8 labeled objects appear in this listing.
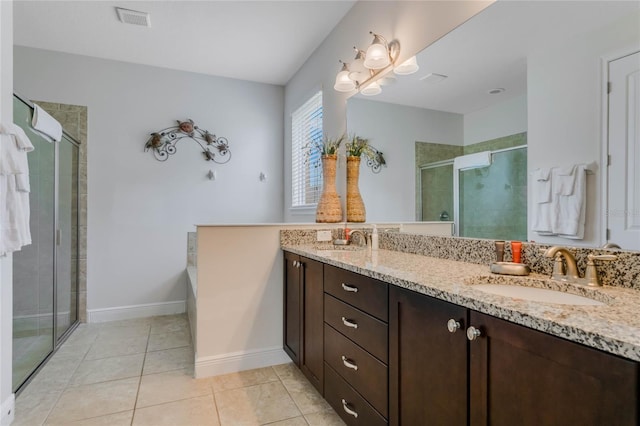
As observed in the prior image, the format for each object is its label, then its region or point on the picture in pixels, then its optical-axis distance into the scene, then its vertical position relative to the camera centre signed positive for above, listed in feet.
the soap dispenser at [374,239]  7.06 -0.59
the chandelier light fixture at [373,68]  6.93 +3.30
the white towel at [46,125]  7.50 +2.09
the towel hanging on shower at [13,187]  5.47 +0.40
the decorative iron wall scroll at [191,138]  11.71 +2.57
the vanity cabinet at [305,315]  6.10 -2.18
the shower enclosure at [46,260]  7.24 -1.31
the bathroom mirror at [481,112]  3.86 +1.69
